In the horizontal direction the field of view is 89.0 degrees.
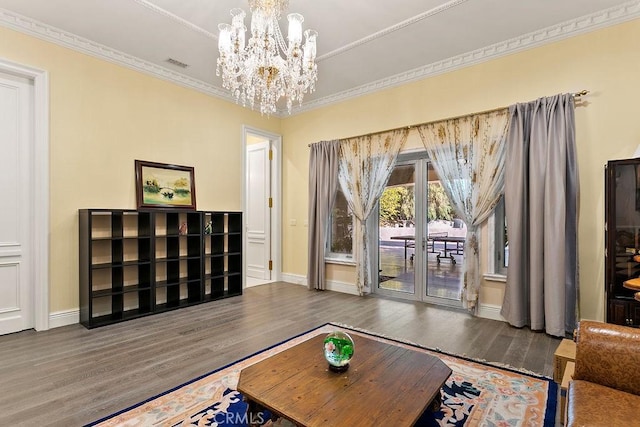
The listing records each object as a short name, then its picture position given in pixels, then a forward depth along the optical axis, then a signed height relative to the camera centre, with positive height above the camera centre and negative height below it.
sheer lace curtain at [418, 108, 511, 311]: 4.08 +0.59
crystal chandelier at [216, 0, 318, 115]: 2.86 +1.45
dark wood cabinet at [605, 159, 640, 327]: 2.95 -0.19
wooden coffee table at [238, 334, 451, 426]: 1.51 -0.94
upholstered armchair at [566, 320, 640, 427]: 1.43 -0.87
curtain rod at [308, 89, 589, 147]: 3.52 +1.29
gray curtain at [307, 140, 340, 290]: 5.68 +0.28
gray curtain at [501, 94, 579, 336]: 3.51 -0.03
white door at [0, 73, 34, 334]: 3.61 +0.13
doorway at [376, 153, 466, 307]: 4.71 -0.38
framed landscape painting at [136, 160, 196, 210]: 4.55 +0.42
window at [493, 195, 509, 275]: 4.19 -0.35
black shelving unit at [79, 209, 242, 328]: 4.00 -0.64
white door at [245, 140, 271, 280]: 6.62 +0.04
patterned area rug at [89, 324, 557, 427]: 2.05 -1.31
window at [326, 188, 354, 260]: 5.75 -0.31
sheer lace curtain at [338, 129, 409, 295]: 5.10 +0.60
